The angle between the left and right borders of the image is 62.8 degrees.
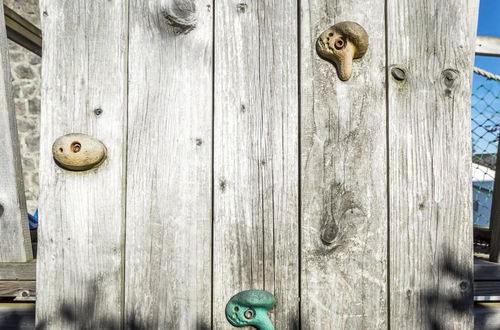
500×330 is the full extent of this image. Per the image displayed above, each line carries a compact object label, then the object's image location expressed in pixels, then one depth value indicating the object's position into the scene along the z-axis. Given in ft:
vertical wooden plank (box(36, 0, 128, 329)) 3.88
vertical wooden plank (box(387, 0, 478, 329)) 4.06
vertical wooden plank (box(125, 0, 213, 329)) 3.90
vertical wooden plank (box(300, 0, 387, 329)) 4.00
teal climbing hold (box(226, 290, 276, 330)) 3.81
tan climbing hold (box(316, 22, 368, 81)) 3.89
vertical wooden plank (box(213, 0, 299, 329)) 3.95
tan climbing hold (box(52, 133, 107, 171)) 3.77
